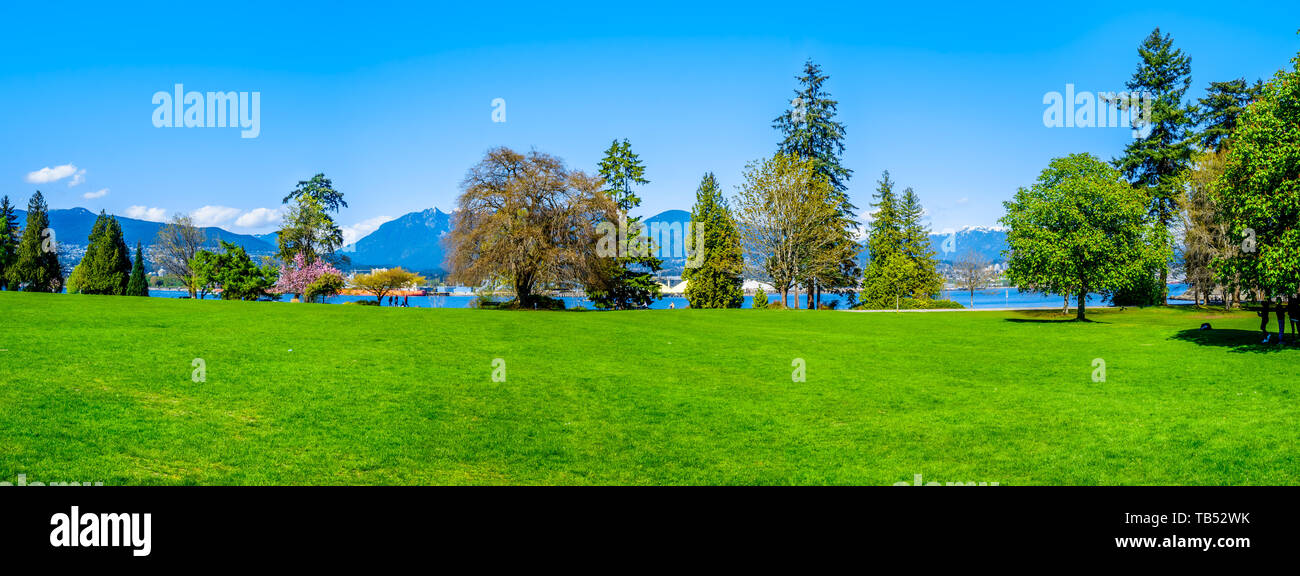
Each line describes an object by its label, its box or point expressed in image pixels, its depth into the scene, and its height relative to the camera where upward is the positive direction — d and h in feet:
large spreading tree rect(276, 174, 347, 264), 228.43 +19.40
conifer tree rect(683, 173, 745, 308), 202.80 +6.11
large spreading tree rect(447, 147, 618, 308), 150.82 +13.96
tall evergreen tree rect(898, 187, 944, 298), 235.20 +13.41
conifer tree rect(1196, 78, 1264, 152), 197.88 +51.79
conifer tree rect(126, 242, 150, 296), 197.88 +1.62
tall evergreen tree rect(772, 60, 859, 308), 225.97 +50.95
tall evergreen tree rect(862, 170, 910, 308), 215.72 +11.20
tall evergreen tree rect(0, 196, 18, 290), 200.75 +13.74
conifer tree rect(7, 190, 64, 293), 208.74 +8.62
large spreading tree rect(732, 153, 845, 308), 186.39 +17.99
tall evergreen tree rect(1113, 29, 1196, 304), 195.00 +43.92
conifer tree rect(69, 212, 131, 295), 195.83 +6.91
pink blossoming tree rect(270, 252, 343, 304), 215.72 +3.68
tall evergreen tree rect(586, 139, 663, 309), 187.11 +7.04
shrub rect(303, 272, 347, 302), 197.57 +0.71
